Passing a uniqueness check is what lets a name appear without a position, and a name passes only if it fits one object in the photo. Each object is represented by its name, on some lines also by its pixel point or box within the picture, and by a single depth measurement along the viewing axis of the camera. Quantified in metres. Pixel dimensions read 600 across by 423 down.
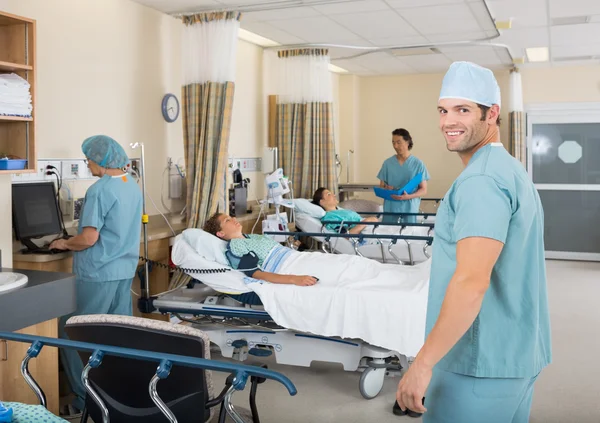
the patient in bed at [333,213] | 6.02
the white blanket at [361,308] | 3.47
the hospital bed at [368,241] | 5.60
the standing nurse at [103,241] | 3.56
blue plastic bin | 3.14
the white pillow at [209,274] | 3.88
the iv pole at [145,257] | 4.07
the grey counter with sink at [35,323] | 2.69
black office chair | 2.11
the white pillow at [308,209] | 6.18
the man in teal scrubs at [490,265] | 1.58
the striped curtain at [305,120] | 6.82
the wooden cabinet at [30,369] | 2.94
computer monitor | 3.54
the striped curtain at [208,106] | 5.04
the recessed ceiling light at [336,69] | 8.79
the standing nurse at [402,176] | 6.55
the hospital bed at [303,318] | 3.52
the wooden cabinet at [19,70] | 3.22
